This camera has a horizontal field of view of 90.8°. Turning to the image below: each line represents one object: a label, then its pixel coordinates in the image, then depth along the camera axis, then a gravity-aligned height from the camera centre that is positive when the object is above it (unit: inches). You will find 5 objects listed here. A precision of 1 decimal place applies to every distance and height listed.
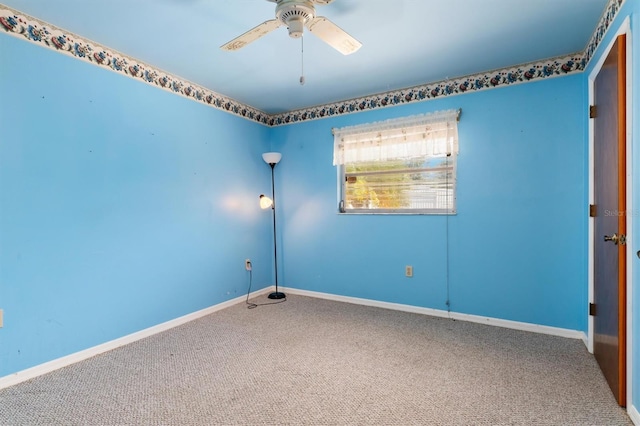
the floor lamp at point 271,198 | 146.2 +5.2
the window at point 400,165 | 121.7 +18.2
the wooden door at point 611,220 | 65.4 -3.8
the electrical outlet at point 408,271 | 129.1 -26.1
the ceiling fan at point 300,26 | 60.7 +37.0
